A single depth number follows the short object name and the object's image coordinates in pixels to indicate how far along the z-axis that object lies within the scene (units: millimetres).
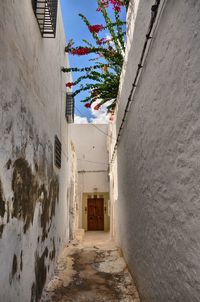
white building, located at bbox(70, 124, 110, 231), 16875
